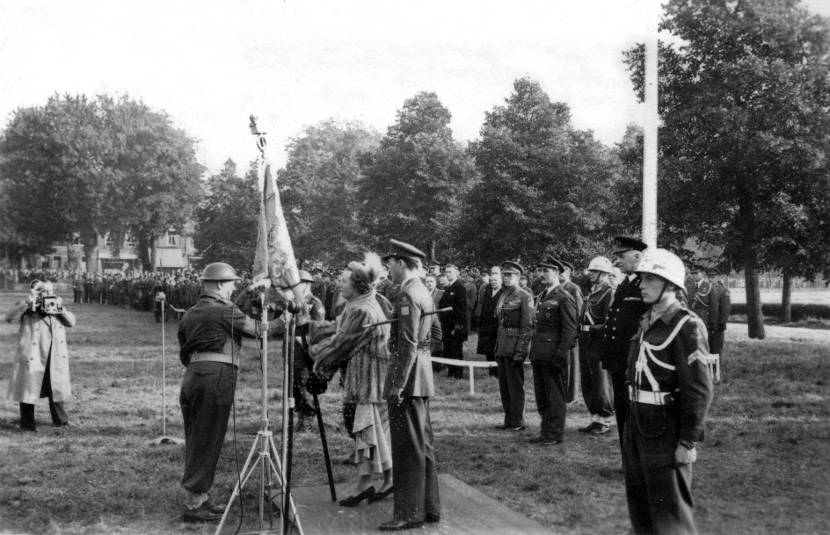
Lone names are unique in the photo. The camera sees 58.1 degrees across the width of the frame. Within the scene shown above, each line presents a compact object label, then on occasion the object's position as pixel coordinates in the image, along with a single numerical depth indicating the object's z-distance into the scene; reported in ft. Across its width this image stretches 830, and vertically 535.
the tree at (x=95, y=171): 168.66
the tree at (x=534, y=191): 115.55
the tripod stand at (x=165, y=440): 26.91
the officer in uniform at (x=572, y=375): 34.81
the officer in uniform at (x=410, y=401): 16.80
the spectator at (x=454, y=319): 43.93
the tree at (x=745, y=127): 57.98
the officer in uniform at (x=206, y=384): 18.06
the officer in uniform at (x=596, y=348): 27.07
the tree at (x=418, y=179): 132.16
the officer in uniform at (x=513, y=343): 29.19
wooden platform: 17.34
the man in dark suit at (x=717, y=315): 45.37
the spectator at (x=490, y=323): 40.16
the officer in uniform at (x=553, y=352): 26.66
